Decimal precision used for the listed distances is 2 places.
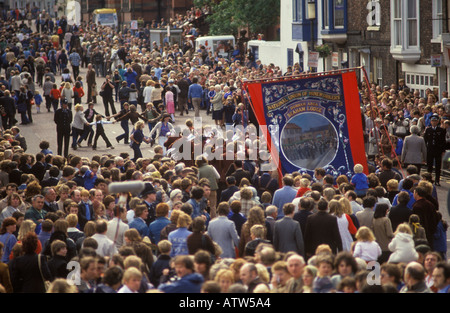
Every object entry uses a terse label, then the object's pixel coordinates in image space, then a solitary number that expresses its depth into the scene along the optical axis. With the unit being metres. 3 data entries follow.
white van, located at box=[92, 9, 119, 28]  72.19
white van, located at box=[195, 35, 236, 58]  48.53
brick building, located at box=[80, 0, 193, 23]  77.81
